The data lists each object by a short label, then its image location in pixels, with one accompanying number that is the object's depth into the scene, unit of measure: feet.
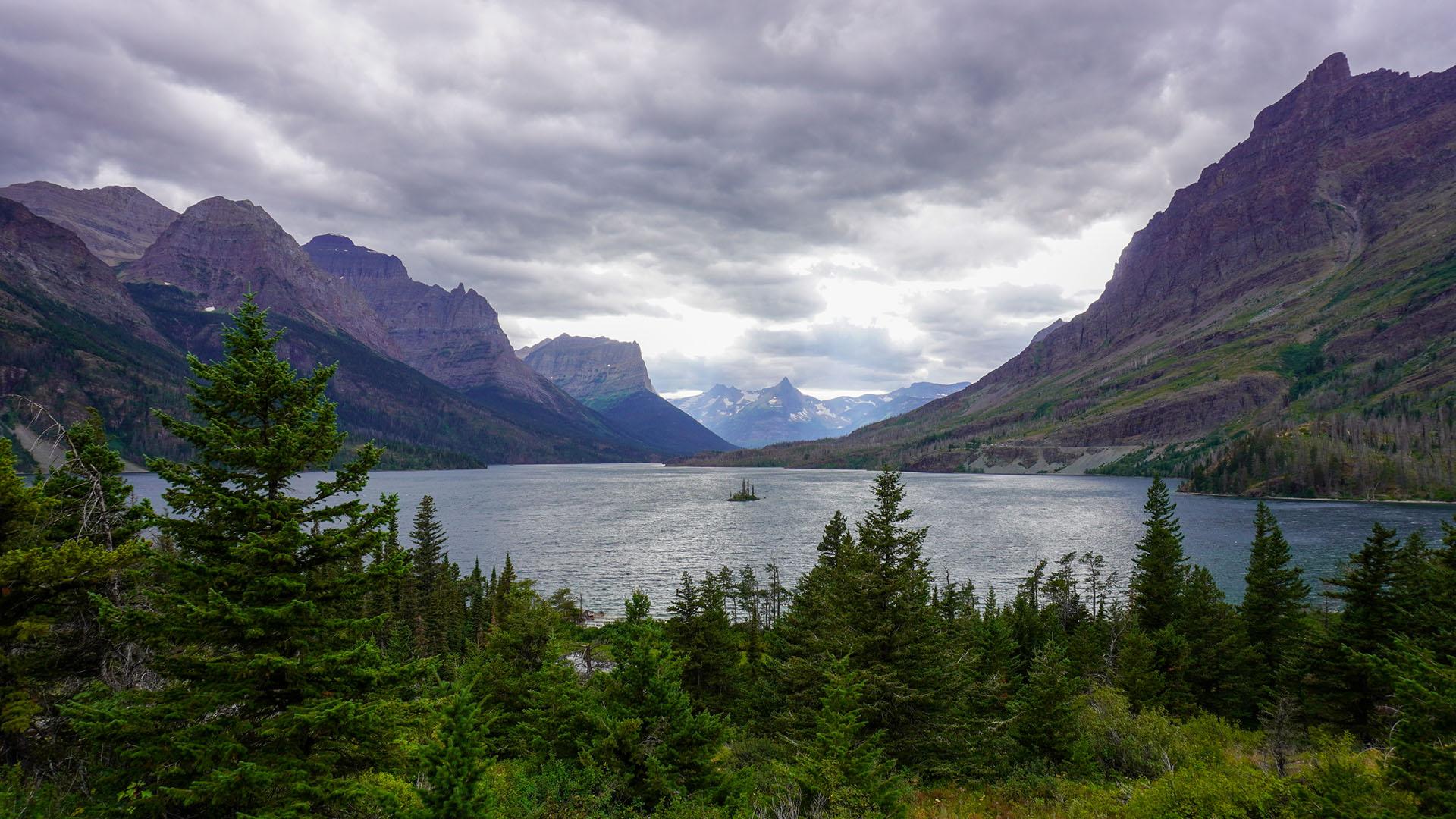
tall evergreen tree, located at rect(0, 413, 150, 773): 42.88
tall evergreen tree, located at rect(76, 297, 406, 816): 37.50
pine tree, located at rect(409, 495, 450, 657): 205.57
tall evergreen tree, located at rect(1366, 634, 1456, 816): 37.63
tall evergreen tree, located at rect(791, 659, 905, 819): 49.08
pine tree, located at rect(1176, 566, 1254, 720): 129.59
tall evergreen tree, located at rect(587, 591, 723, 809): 58.80
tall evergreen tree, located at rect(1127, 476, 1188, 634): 148.66
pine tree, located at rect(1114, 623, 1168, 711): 119.44
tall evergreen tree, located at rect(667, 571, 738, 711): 132.05
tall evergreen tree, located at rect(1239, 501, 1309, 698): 140.05
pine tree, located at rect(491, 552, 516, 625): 212.68
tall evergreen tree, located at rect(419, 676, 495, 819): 34.35
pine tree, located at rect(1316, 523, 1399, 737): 103.40
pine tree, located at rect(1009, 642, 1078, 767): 91.66
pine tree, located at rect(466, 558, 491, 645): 221.66
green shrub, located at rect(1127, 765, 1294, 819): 46.06
